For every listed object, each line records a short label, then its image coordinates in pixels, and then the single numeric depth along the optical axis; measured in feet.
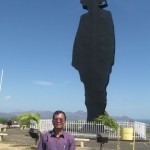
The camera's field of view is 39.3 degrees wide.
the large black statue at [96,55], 41.61
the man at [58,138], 6.77
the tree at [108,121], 29.21
